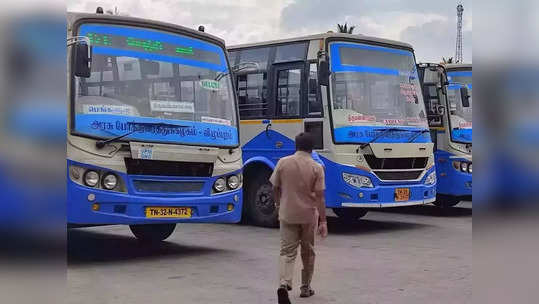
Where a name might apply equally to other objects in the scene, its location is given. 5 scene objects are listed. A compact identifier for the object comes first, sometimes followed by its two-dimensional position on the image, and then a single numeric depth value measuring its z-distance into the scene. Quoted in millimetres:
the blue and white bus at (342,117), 10945
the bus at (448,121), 13234
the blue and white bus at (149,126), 7504
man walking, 6363
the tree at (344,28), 45775
